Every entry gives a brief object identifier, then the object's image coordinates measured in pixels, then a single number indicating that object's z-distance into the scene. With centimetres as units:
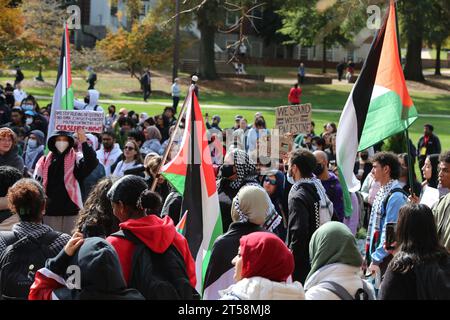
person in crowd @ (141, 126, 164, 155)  1478
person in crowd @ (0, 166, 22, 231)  664
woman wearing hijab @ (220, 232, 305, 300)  444
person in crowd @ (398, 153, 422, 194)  1091
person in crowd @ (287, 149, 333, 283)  739
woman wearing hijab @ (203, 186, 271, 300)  625
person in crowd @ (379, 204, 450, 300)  520
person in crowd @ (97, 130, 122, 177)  1256
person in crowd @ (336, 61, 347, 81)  5357
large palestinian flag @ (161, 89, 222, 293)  756
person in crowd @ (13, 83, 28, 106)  2641
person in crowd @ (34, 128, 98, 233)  946
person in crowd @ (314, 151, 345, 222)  905
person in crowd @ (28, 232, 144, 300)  460
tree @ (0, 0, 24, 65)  2489
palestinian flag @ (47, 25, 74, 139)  1211
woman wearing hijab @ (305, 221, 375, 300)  479
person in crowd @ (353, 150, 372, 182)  1441
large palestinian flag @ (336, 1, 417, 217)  802
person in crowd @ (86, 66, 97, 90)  3134
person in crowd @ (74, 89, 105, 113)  1928
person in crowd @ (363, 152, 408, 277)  720
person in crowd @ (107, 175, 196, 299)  520
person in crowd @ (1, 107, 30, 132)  1620
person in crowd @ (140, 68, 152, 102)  3959
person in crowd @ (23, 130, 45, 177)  1346
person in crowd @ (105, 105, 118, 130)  2159
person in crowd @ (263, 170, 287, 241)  984
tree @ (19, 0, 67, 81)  4291
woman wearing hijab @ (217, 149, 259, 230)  792
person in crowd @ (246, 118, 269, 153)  1667
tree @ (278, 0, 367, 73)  4208
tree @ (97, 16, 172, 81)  4453
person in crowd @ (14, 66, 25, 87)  3346
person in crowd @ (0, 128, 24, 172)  1005
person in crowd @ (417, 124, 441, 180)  1894
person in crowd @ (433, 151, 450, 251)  679
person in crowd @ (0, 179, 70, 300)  560
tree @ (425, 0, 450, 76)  4509
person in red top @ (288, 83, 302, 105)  3503
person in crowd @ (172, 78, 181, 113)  3466
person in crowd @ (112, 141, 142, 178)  1147
